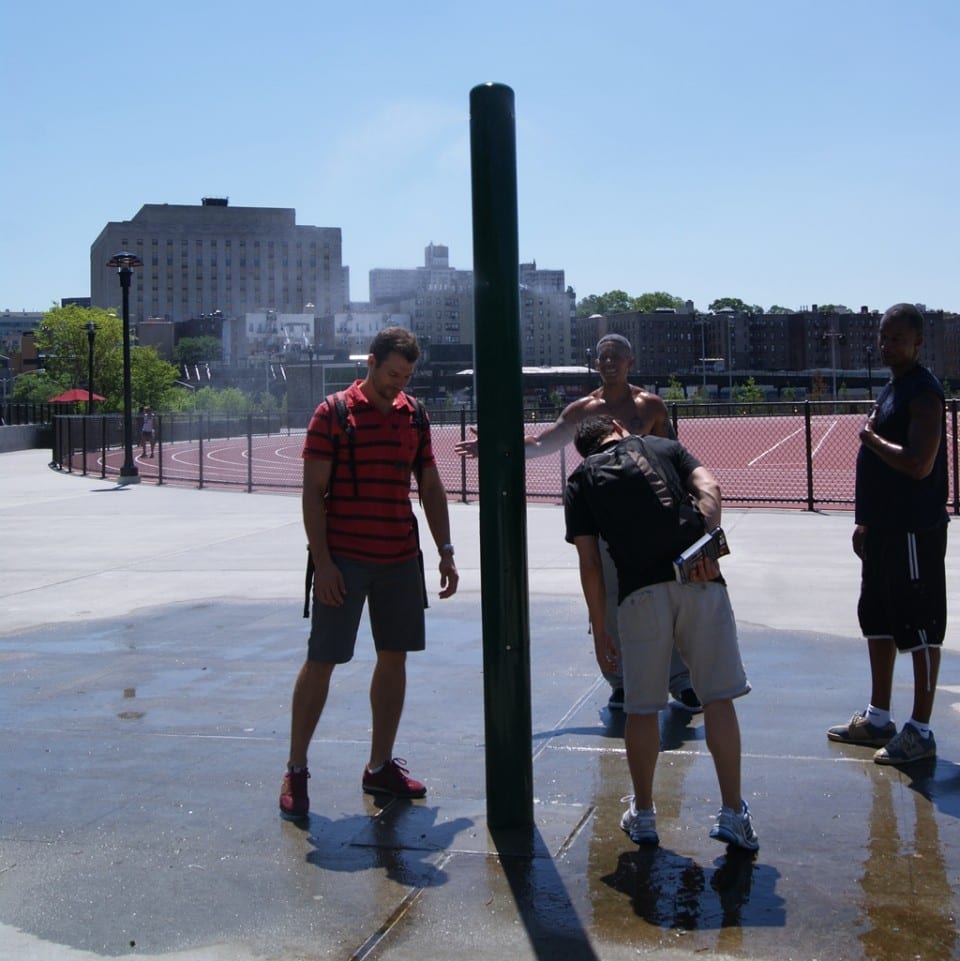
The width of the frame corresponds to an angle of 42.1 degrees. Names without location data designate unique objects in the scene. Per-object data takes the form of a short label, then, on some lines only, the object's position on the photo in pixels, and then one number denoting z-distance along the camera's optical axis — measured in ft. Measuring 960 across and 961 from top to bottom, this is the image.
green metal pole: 13.91
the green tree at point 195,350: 556.10
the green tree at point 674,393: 298.04
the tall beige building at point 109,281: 631.56
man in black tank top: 16.29
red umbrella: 160.86
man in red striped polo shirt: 14.89
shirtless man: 19.26
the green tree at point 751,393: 347.93
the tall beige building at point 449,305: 545.44
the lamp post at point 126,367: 82.28
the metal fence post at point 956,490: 44.59
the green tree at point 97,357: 242.37
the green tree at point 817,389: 355.77
